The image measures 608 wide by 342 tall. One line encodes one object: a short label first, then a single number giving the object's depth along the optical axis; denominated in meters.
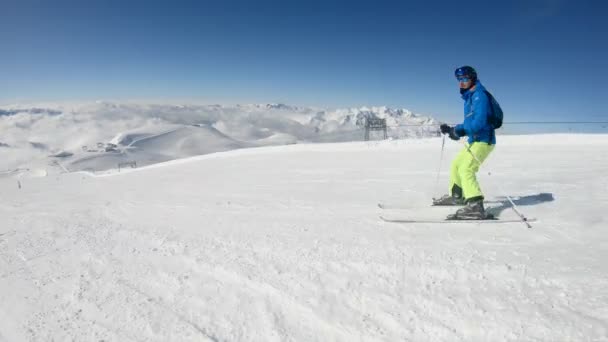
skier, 5.35
